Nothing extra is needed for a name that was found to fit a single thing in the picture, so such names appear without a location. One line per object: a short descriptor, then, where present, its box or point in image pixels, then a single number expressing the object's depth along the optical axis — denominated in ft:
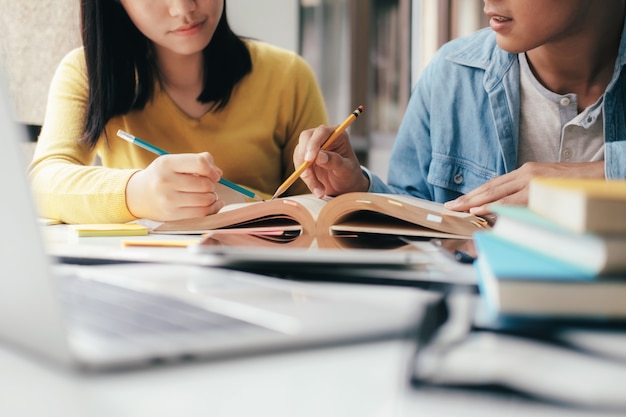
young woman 4.07
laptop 0.95
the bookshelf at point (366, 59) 11.05
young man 3.57
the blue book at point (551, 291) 1.12
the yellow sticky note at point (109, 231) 2.65
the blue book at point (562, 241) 1.13
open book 2.36
